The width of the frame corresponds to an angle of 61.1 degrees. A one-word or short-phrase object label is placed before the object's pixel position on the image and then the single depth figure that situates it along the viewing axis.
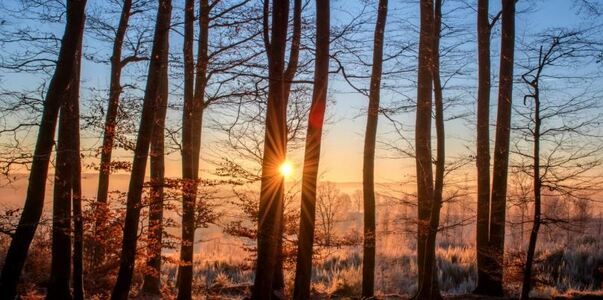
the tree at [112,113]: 9.23
